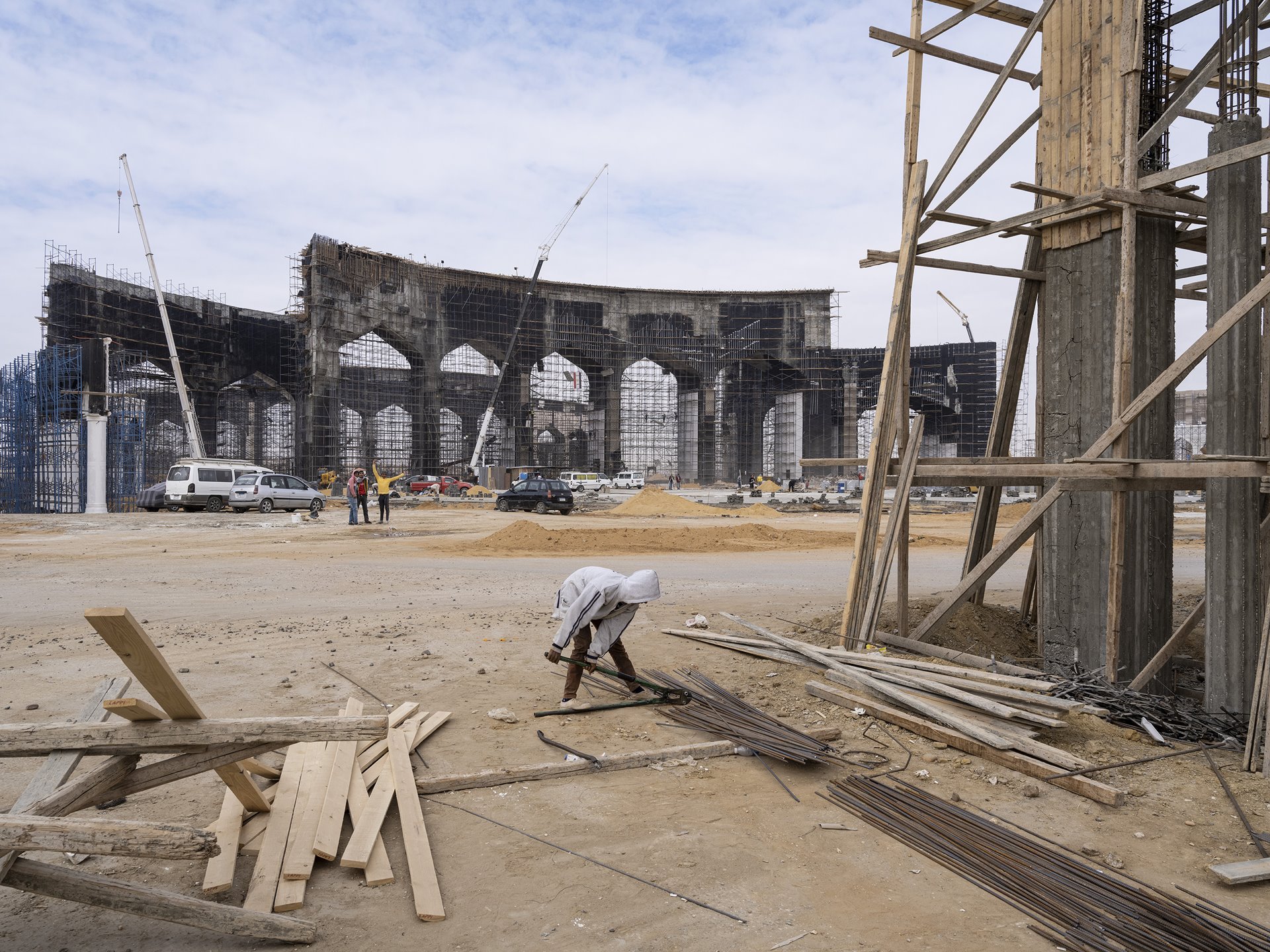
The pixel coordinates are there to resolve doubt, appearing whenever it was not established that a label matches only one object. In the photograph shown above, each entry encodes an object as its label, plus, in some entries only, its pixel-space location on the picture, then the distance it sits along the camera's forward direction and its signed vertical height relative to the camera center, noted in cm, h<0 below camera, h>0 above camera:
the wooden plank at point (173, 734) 319 -103
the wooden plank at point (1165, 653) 661 -140
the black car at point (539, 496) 3144 -102
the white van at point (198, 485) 2817 -58
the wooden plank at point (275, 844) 353 -171
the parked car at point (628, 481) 5150 -73
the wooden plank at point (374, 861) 382 -179
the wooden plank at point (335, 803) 395 -167
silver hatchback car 2831 -88
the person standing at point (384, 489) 2448 -65
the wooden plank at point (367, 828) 390 -173
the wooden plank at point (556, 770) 489 -179
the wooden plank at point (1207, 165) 568 +214
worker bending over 611 -102
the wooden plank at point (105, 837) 271 -120
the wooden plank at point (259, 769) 440 -159
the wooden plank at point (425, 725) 562 -174
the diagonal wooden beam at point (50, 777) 333 -124
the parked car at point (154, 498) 2903 -104
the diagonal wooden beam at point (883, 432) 791 +35
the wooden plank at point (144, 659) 298 -69
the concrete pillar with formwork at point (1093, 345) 721 +108
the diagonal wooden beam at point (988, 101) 741 +335
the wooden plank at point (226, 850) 356 -170
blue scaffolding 3052 +118
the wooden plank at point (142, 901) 292 -153
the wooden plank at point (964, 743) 482 -175
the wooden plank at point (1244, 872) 386 -181
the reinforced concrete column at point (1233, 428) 630 +33
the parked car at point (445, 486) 4298 -89
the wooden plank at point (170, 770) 346 -122
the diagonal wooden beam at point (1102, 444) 555 +19
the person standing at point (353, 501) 2375 -91
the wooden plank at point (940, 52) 814 +423
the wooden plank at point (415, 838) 360 -176
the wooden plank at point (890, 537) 779 -61
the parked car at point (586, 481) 4812 -67
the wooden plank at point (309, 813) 371 -167
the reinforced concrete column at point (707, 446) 5653 +157
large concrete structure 4531 +557
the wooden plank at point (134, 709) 305 -89
